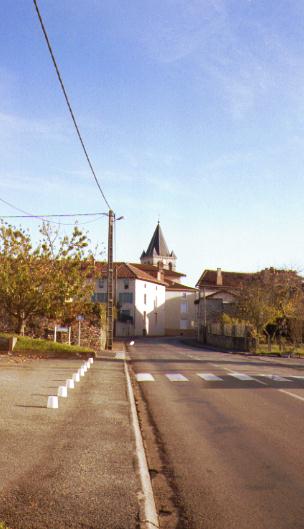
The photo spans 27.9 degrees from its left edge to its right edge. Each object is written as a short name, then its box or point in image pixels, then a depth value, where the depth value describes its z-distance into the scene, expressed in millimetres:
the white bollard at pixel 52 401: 11875
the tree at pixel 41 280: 32438
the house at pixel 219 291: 85125
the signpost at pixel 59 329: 31675
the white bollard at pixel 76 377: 17548
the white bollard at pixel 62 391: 13391
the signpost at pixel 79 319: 34925
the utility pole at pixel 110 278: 37438
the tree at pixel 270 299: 46938
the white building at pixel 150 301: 89688
